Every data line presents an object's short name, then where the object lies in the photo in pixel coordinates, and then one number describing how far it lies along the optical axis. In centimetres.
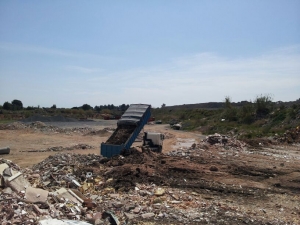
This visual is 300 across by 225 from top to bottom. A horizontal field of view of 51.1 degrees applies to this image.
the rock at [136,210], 683
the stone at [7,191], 638
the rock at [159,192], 806
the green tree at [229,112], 3741
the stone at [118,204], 710
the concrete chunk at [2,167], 730
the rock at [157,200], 756
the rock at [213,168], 1109
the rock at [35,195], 629
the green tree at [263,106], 3450
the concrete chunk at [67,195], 693
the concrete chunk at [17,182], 673
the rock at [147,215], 657
